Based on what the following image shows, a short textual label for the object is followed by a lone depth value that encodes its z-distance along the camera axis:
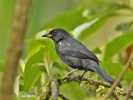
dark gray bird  5.77
